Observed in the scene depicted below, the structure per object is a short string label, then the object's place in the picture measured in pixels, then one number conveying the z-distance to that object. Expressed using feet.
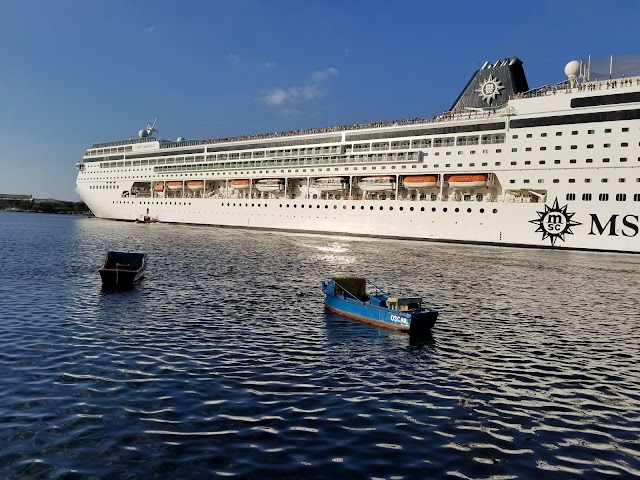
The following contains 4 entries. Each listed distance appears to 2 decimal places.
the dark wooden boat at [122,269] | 81.71
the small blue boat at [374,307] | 56.54
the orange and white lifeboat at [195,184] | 291.09
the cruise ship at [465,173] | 152.76
